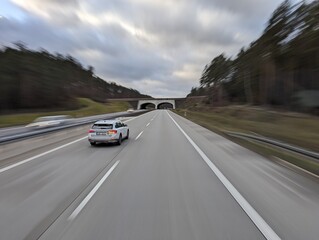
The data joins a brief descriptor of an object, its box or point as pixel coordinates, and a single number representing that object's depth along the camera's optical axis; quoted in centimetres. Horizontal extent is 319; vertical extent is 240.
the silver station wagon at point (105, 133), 917
